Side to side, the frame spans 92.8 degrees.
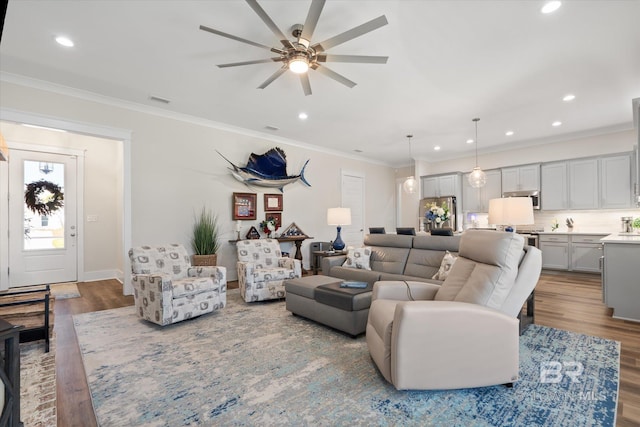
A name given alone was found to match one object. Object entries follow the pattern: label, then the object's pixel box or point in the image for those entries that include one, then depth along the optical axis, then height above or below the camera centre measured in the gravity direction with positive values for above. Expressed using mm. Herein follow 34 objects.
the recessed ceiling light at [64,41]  2852 +1696
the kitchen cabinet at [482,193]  7062 +548
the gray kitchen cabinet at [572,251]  5676 -712
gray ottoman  2770 -849
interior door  7570 +325
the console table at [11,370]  1091 -574
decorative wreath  5090 +381
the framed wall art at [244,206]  5469 +213
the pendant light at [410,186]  5883 +584
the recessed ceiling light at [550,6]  2363 +1647
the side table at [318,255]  5140 -735
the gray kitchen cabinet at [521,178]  6504 +820
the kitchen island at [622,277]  3277 -690
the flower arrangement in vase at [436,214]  5617 +37
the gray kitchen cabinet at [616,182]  5496 +595
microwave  6434 +442
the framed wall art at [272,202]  5945 +303
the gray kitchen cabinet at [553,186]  6176 +602
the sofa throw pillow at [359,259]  4203 -587
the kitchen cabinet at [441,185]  7620 +790
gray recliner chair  1828 -705
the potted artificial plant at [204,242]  4758 -384
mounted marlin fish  5563 +886
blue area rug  1710 -1120
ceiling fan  2217 +1436
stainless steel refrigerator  7512 +218
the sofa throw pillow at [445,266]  3291 -550
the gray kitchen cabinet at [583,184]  5832 +602
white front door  4945 +25
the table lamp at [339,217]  5102 -1
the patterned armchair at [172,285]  3111 -730
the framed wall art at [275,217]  5938 +9
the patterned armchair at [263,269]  3930 -717
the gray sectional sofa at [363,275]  2808 -719
